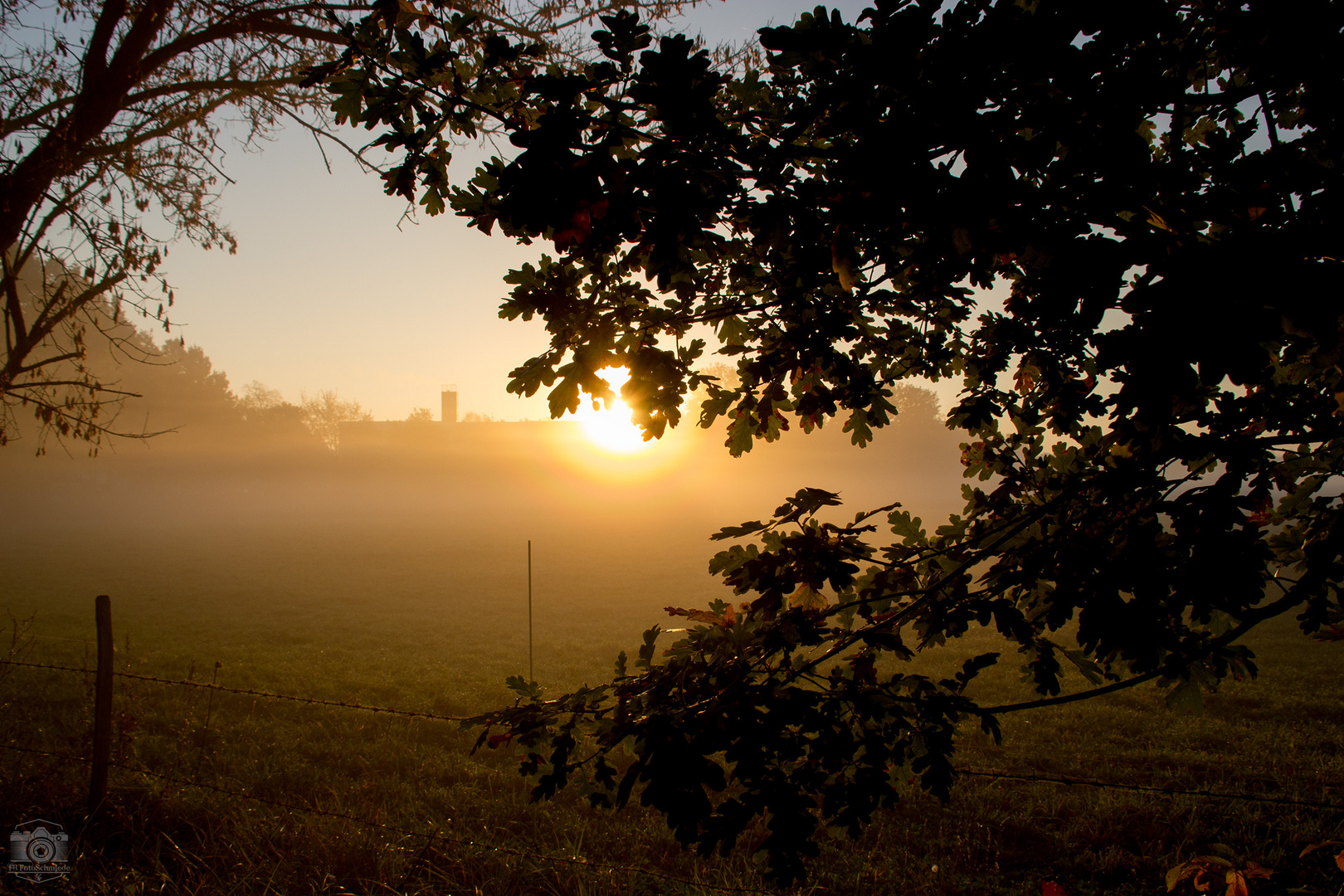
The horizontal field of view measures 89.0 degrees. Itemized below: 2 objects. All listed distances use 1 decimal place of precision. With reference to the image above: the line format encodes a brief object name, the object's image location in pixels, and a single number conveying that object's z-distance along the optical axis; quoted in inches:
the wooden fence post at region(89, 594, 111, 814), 180.7
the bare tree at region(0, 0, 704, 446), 259.1
